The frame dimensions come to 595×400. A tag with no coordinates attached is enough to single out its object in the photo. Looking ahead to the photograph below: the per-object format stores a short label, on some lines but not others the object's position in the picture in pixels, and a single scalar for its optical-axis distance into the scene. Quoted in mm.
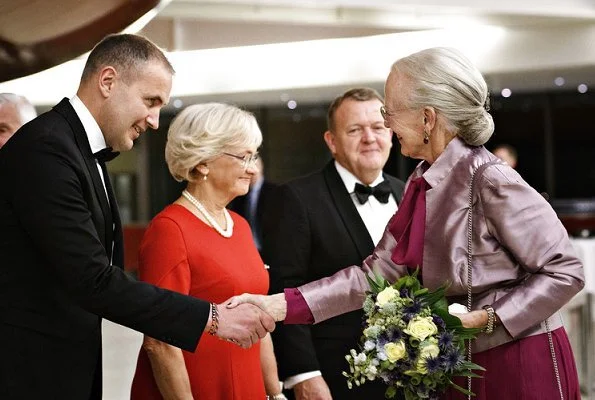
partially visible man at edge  3629
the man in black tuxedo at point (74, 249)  2322
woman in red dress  2826
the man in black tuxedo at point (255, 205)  8206
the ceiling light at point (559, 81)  12781
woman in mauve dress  2436
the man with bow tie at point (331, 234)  3352
